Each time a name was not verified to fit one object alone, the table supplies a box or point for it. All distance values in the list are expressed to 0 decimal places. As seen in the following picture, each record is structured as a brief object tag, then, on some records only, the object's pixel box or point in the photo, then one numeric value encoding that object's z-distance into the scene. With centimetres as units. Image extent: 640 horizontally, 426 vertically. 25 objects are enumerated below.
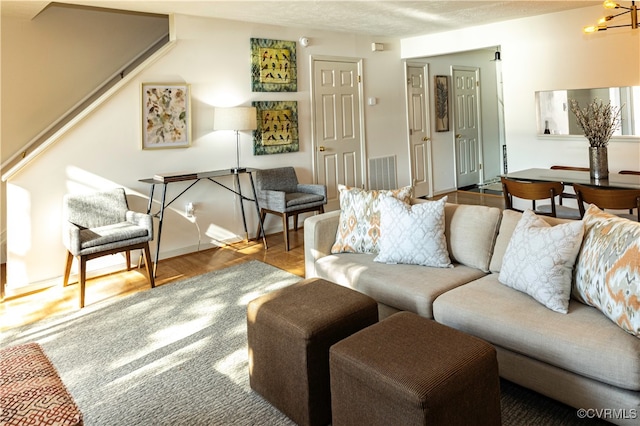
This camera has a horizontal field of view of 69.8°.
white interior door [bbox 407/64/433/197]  702
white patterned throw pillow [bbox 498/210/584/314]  204
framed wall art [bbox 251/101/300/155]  527
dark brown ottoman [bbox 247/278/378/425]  192
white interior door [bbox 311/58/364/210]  586
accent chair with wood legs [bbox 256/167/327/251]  481
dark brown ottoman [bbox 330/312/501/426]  149
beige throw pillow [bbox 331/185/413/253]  302
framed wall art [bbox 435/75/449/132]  733
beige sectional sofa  171
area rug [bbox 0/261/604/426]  206
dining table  360
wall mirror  487
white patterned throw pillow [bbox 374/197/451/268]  270
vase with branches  379
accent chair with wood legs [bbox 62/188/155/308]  348
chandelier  344
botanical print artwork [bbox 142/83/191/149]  448
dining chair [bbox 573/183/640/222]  309
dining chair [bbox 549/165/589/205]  503
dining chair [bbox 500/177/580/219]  364
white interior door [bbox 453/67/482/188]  767
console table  429
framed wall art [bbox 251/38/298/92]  518
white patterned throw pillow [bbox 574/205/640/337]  174
